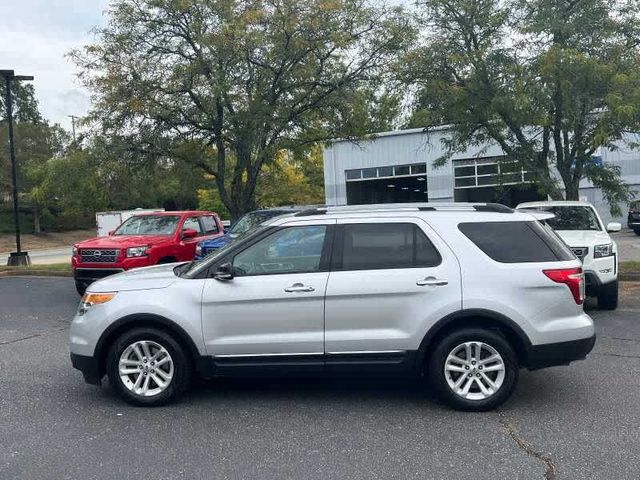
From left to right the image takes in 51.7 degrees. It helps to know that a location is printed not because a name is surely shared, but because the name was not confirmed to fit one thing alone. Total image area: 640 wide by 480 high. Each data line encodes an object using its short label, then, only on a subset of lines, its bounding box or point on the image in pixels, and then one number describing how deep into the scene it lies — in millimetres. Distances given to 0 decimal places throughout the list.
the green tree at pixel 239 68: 15281
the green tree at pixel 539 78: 11898
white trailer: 38312
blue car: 12430
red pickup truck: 12078
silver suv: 5418
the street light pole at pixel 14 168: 19672
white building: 32844
